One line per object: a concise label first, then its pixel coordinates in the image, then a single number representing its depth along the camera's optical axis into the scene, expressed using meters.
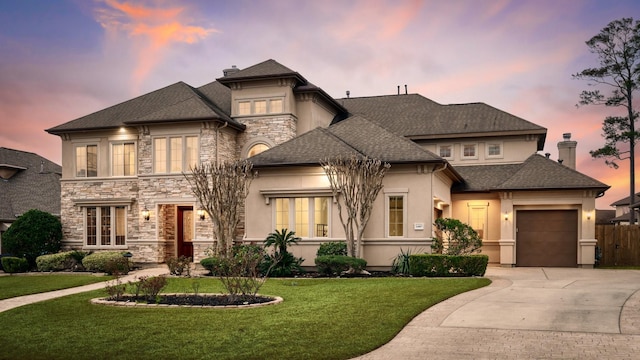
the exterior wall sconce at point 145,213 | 23.25
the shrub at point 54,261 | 22.20
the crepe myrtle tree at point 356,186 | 18.12
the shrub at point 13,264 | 21.81
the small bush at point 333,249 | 18.80
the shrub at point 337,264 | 17.53
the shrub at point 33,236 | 23.03
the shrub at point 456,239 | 18.41
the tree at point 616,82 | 28.94
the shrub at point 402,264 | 17.83
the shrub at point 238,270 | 11.98
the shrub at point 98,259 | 21.39
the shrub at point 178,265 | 18.58
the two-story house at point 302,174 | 19.47
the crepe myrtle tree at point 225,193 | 19.41
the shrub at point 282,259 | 18.00
